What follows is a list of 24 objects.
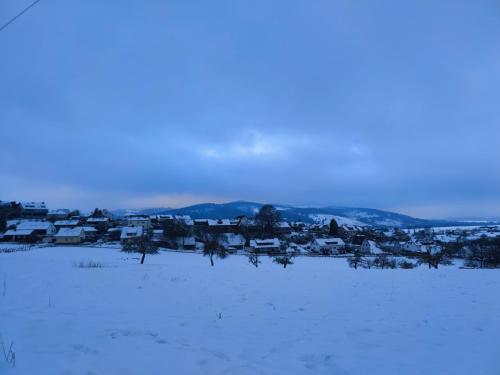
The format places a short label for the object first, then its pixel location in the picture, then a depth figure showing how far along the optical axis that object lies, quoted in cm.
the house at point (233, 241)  6552
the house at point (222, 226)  8742
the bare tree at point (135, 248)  3910
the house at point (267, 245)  5928
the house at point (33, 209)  10755
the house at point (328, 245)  6625
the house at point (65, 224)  8069
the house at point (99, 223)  7964
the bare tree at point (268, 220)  8362
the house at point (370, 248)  6171
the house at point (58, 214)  10191
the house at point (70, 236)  6261
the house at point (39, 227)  6566
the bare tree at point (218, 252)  2543
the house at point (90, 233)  6781
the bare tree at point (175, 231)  6312
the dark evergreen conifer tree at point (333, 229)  9294
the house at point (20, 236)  6049
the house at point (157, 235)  6296
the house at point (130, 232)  6241
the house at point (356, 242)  7070
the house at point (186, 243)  6156
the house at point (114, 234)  6926
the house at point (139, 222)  9000
